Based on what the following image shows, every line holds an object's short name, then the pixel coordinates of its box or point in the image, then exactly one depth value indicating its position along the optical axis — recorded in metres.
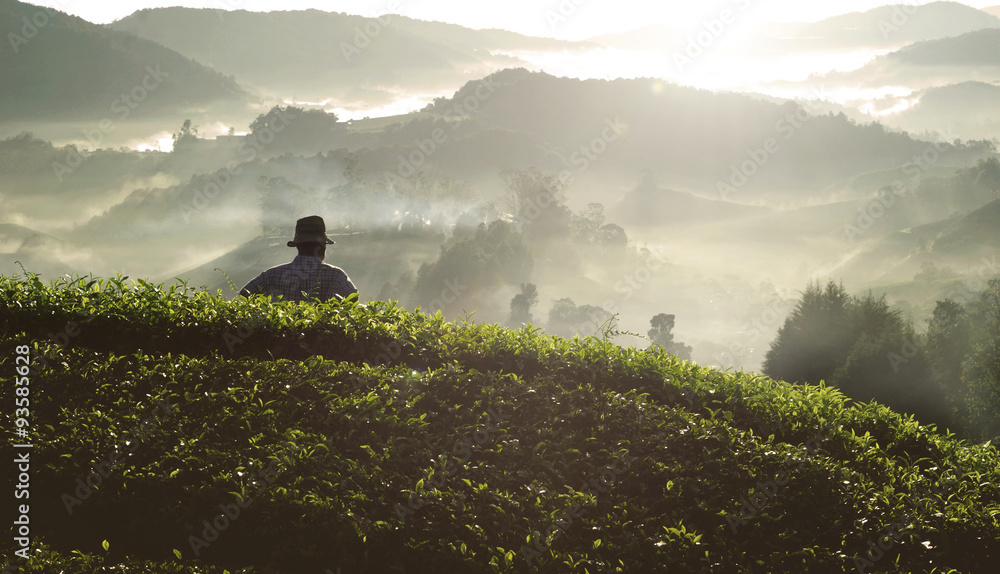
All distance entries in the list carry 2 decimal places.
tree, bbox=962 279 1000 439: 35.03
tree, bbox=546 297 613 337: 180.38
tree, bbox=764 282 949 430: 44.31
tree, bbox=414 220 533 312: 188.38
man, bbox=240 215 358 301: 10.81
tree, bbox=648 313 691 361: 133.88
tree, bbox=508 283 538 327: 165.38
